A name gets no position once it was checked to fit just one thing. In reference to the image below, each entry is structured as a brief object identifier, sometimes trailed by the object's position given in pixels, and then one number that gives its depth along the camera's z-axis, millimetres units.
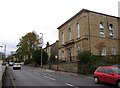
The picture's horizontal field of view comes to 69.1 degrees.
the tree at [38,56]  24045
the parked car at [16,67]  20187
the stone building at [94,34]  15457
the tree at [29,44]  32978
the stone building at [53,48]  30422
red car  6342
